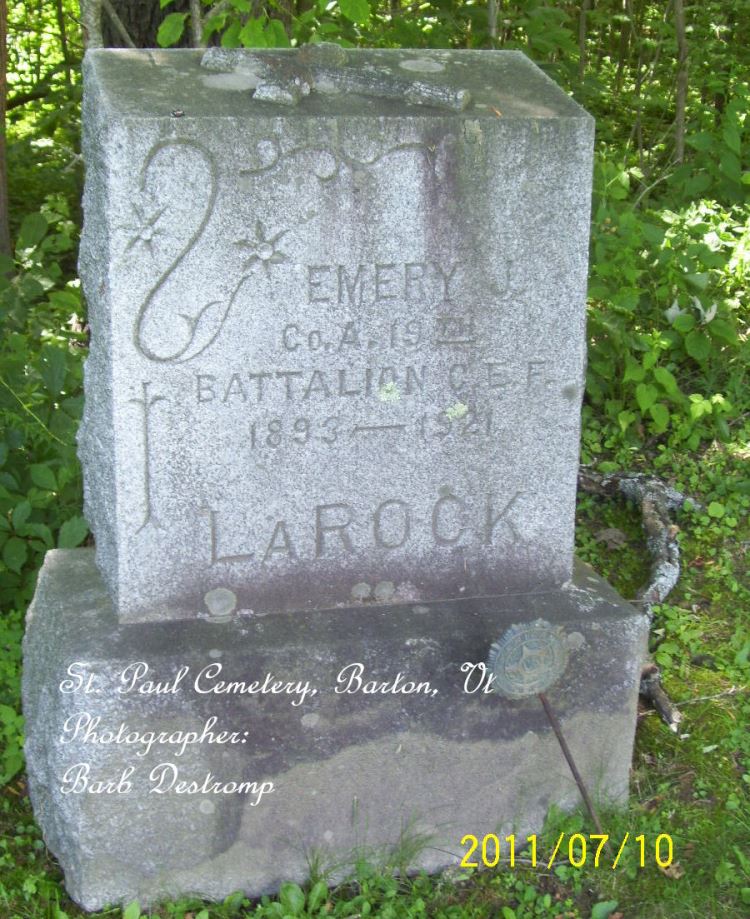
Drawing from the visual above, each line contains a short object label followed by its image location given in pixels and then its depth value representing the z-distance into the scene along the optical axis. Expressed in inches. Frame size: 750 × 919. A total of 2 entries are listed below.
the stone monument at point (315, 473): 95.4
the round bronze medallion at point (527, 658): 100.5
